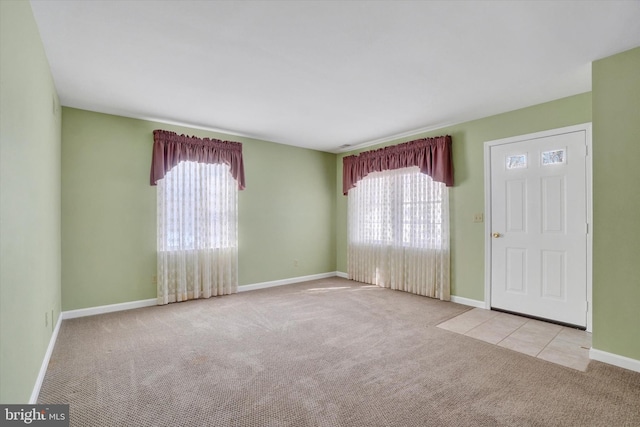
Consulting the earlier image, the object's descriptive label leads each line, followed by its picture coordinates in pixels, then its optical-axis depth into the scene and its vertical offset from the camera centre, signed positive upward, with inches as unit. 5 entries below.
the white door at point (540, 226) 130.7 -6.1
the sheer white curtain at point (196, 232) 167.6 -10.2
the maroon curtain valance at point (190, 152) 163.6 +37.0
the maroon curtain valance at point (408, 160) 171.9 +35.8
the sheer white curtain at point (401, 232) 178.2 -12.2
